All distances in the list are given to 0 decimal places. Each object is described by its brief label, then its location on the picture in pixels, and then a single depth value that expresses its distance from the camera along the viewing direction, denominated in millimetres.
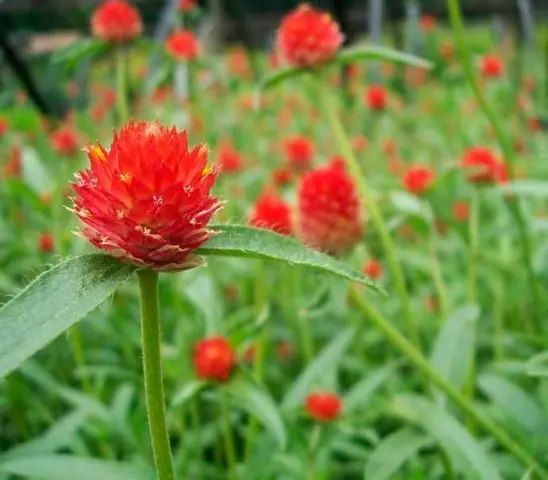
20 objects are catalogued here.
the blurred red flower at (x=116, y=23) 548
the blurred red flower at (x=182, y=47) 663
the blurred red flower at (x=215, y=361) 386
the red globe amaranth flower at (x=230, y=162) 635
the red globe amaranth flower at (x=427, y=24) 1484
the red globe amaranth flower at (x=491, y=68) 873
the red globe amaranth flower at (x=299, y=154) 632
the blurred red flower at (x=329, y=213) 395
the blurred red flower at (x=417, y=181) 496
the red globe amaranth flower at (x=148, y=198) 253
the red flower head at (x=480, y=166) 469
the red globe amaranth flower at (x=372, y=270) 507
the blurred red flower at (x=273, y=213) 432
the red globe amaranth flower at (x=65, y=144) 647
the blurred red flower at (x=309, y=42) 437
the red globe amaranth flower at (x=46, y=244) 534
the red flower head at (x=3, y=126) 670
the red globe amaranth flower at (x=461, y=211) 574
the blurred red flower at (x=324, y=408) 402
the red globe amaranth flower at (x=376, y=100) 781
